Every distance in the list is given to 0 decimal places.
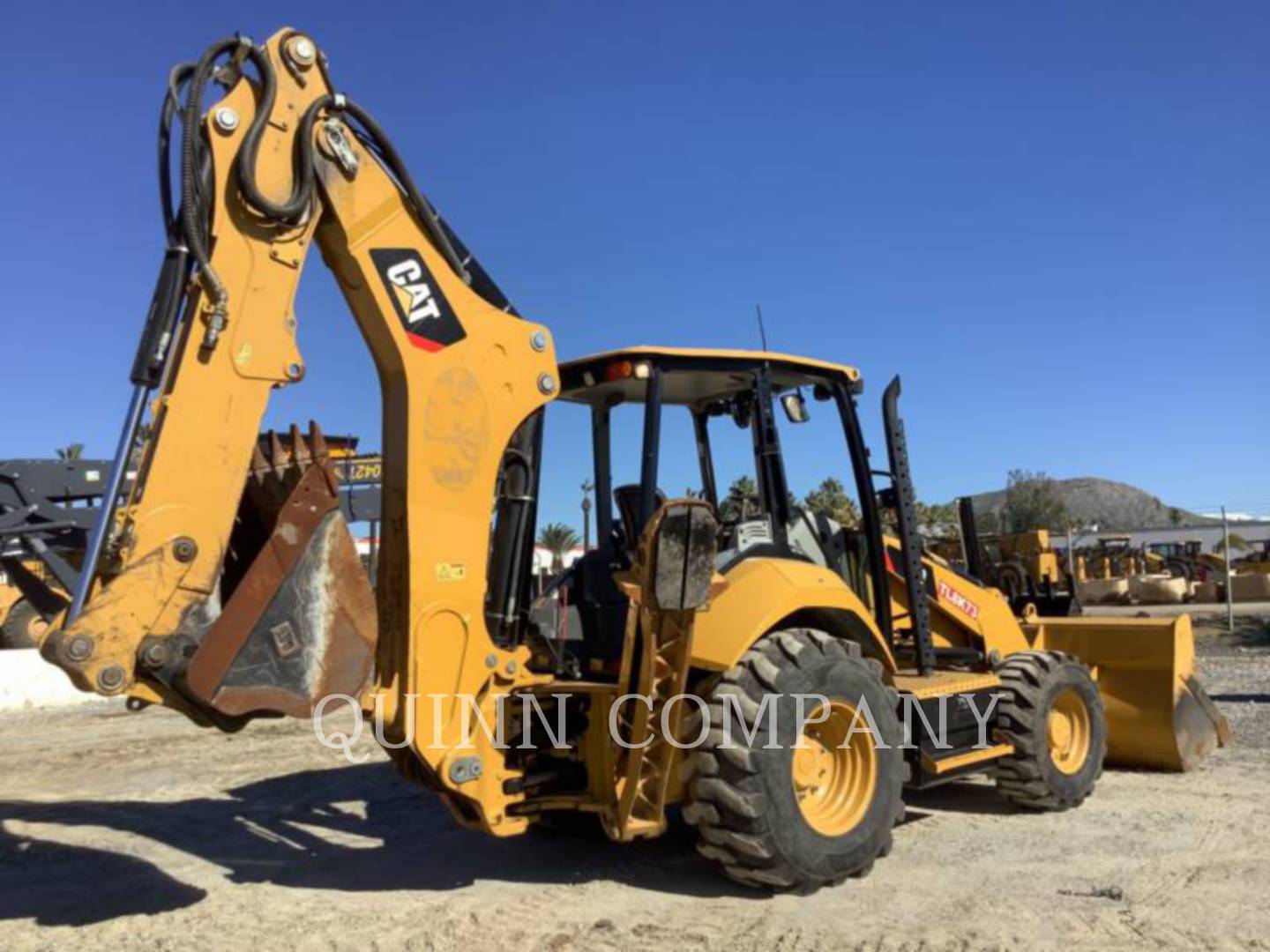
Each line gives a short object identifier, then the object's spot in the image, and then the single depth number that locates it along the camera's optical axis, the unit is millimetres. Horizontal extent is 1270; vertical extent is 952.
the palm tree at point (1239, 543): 44875
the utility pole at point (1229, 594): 16917
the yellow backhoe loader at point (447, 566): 4094
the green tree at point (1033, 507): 58812
